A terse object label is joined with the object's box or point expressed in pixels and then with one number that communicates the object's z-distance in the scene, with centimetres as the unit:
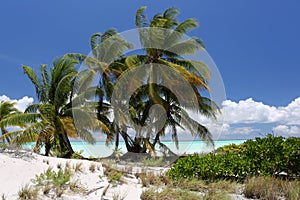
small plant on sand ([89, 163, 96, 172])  820
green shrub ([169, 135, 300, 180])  833
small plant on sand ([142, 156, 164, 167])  1240
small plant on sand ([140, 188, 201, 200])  620
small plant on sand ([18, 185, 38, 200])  549
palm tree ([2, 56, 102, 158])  1443
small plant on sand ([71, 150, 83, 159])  1360
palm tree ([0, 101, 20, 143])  2310
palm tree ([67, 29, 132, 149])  1756
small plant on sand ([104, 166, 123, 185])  755
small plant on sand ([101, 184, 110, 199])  631
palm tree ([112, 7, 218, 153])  1692
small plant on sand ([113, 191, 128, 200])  593
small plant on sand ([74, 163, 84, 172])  781
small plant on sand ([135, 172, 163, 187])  769
